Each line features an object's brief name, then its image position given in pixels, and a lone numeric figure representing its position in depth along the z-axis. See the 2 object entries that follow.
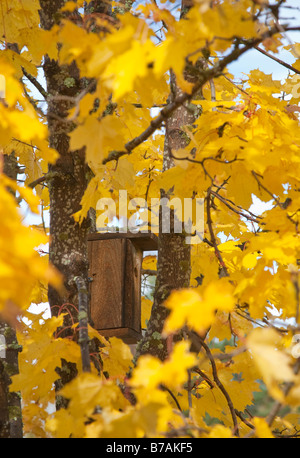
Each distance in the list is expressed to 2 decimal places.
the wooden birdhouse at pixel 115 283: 4.62
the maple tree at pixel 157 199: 3.00
